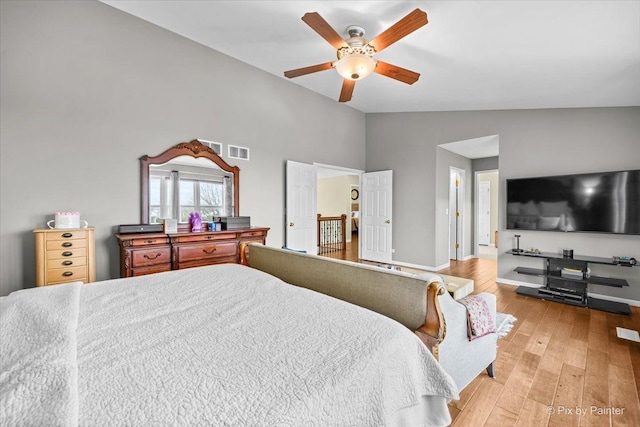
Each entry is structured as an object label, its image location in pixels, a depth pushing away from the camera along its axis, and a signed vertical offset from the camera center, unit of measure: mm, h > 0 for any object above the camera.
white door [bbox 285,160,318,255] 4766 +120
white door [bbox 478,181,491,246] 8555 -7
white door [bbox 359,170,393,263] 5824 -45
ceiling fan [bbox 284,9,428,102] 2238 +1511
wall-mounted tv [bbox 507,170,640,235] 3459 +148
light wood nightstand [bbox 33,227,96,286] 2535 -386
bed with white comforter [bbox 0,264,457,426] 673 -450
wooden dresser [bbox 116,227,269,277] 2951 -405
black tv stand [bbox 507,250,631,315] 3416 -834
